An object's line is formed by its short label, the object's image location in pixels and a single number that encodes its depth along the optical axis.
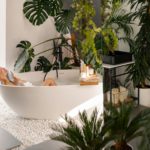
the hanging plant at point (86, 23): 2.32
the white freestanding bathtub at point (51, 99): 2.77
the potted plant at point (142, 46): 2.28
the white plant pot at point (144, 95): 3.93
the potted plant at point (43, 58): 3.56
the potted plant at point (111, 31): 2.47
